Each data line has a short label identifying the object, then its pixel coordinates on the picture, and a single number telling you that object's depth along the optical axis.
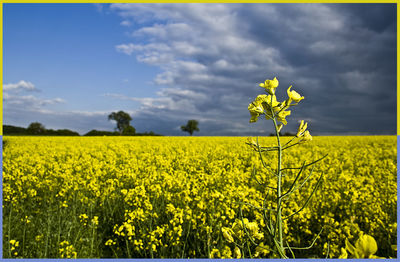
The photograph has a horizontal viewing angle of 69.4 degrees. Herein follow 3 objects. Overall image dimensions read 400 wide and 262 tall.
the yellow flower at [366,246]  0.61
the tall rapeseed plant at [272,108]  0.89
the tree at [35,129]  37.36
